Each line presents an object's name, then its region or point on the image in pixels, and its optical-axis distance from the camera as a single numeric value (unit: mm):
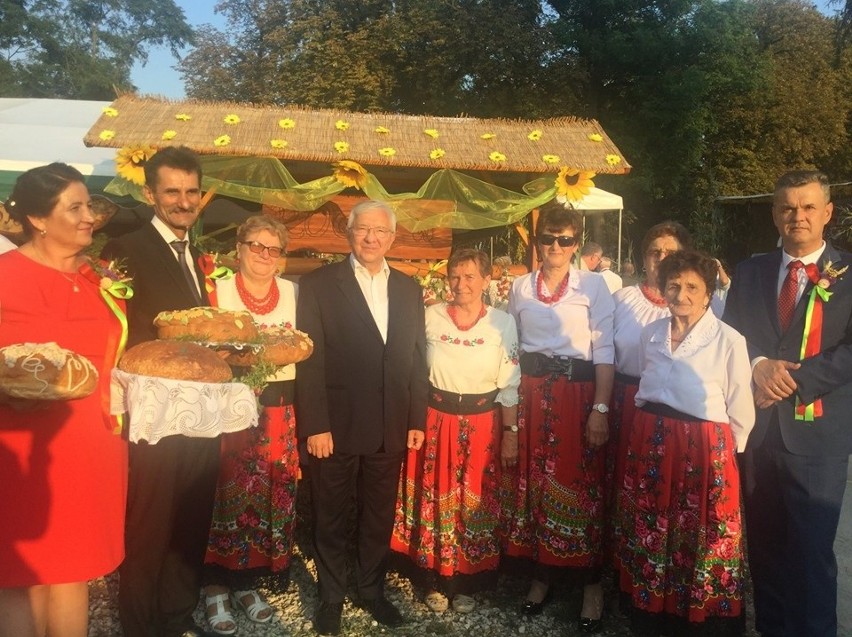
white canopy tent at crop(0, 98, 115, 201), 8523
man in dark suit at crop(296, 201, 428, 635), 3078
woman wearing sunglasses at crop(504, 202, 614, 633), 3281
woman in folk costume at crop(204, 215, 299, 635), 3174
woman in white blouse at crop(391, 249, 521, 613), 3275
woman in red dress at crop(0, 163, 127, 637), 2170
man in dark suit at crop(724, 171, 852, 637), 2752
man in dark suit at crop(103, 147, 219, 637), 2664
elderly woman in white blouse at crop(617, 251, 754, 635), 2842
